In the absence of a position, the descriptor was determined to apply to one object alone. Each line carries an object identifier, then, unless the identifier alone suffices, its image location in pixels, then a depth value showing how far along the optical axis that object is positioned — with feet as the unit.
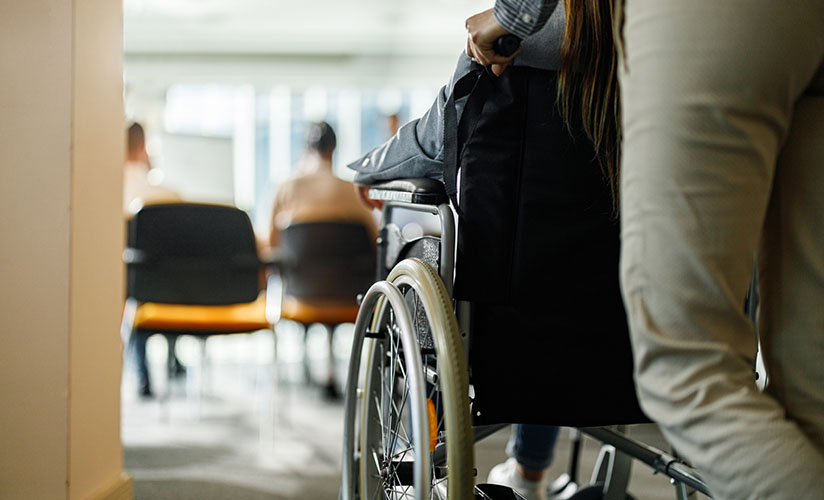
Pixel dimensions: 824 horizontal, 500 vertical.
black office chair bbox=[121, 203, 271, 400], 9.23
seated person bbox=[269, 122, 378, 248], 12.39
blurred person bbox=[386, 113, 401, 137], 17.98
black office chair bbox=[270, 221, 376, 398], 10.43
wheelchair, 3.04
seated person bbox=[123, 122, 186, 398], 11.53
